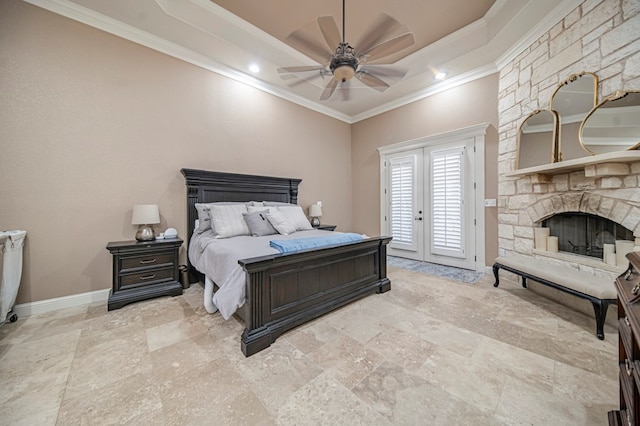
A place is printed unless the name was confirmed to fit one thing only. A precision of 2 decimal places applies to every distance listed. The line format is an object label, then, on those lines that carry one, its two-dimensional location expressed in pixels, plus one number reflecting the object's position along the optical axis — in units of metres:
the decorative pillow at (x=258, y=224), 3.14
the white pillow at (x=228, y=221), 2.95
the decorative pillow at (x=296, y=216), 3.57
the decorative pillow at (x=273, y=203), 3.91
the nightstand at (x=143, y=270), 2.55
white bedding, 1.87
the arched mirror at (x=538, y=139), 2.79
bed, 1.84
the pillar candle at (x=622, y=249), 2.22
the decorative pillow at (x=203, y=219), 3.20
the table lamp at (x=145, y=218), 2.75
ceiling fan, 1.96
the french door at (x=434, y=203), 3.94
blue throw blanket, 2.11
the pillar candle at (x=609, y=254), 2.32
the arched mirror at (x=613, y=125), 2.12
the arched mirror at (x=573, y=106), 2.44
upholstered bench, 1.97
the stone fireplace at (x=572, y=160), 2.17
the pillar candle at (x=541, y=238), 3.00
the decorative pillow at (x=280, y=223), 3.31
